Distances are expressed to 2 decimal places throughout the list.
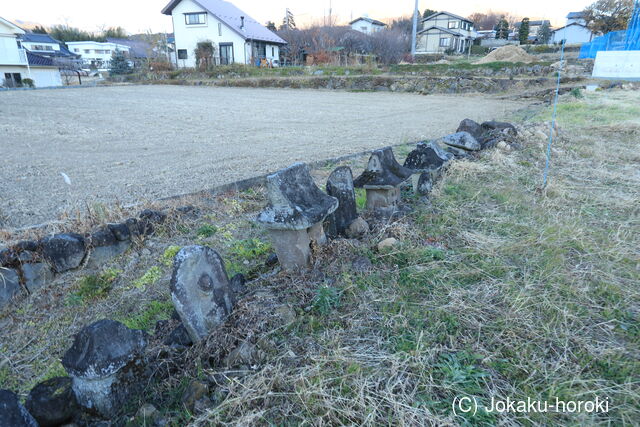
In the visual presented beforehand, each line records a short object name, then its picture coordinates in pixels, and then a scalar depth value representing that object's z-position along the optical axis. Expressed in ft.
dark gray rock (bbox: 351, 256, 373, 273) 8.55
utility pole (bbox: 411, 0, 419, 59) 105.40
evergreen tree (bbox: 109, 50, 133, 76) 121.06
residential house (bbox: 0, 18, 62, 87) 98.17
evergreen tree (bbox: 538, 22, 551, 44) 155.12
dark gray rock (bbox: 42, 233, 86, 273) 9.23
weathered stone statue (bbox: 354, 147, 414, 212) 11.60
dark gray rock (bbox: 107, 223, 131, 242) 10.32
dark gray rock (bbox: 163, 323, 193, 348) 6.57
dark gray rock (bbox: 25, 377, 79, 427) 4.98
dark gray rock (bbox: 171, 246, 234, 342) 6.34
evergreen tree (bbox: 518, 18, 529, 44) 140.05
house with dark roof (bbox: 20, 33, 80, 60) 148.93
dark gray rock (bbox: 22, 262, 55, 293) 8.90
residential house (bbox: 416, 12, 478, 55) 159.43
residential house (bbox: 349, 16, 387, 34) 196.80
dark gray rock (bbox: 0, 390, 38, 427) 4.40
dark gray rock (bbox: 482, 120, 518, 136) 22.36
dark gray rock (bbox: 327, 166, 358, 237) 10.48
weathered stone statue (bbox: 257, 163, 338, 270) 8.29
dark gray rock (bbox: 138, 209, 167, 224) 11.16
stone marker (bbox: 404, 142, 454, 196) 14.49
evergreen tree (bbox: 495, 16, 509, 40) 169.89
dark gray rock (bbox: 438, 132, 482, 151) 19.25
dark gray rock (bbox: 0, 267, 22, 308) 8.50
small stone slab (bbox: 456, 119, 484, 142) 22.11
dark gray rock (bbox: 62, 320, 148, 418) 5.07
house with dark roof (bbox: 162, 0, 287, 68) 116.88
